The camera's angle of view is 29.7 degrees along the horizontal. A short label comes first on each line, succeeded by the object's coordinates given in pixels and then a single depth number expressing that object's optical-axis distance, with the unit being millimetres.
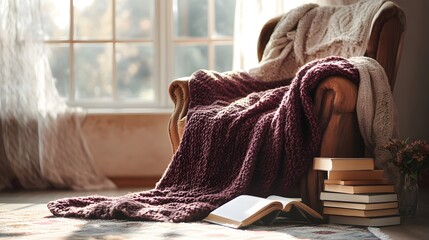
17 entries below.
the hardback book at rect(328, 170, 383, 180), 2820
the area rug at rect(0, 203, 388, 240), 2457
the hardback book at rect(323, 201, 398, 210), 2738
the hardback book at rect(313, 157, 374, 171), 2812
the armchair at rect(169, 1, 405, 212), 2920
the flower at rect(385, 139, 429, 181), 2910
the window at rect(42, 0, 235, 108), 4754
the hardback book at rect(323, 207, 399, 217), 2740
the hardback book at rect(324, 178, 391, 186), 2795
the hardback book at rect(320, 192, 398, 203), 2746
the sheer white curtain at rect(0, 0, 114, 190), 4477
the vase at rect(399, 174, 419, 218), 3006
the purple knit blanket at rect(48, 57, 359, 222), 2939
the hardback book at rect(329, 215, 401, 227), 2736
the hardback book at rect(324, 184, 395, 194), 2773
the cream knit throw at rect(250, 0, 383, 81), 3541
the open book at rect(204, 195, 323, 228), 2646
